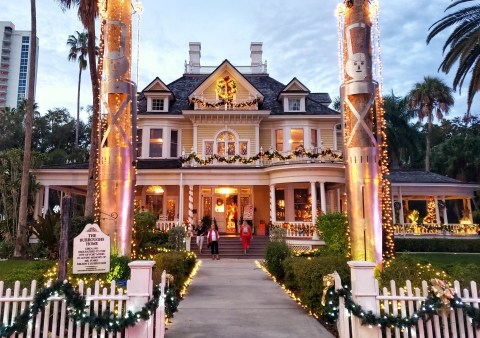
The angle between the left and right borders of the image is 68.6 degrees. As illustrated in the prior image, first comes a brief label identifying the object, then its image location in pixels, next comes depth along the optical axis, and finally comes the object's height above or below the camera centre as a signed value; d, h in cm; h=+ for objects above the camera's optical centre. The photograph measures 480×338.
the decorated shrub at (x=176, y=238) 1553 -100
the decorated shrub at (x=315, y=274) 681 -119
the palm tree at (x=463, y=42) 1554 +764
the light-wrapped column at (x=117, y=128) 929 +241
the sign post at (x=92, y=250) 689 -67
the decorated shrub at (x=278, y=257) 1159 -138
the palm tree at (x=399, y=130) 3609 +866
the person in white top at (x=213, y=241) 1697 -123
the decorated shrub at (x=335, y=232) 1198 -60
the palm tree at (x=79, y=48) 3484 +1665
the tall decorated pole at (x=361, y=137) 877 +201
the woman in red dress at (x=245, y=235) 1746 -98
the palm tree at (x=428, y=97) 3816 +1266
